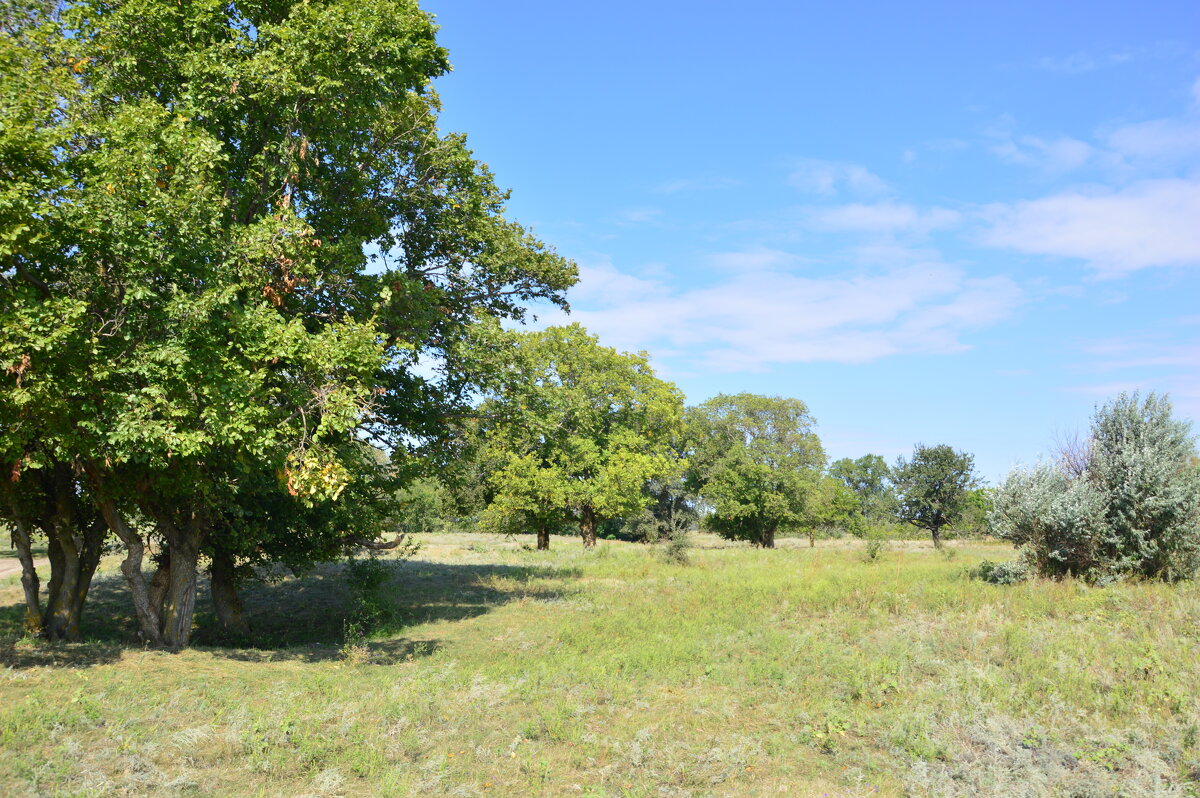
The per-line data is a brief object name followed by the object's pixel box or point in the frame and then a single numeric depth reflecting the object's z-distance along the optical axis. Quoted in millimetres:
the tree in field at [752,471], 54562
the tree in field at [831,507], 57344
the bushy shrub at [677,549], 30700
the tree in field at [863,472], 125250
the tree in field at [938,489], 55875
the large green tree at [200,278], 11102
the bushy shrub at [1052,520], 17625
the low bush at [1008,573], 18469
